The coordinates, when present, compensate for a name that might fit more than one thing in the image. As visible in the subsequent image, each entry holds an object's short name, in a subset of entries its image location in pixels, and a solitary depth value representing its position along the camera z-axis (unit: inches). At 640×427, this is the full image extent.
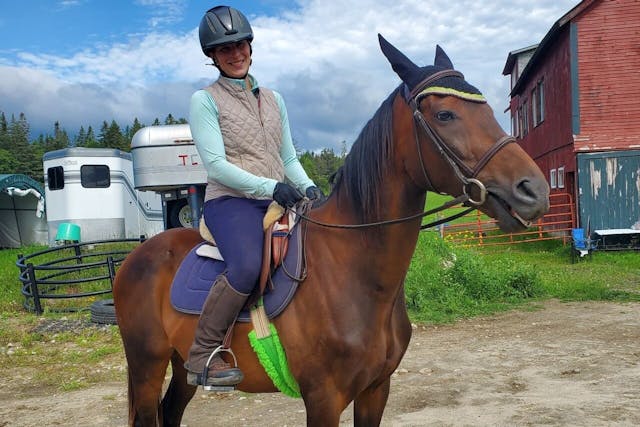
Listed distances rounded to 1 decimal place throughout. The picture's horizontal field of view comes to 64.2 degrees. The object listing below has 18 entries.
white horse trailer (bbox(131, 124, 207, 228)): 418.3
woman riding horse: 106.0
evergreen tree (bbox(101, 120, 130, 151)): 3159.5
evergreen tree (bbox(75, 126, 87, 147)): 3887.8
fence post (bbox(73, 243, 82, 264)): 402.6
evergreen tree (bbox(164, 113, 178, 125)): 3585.1
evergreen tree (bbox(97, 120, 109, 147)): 3235.7
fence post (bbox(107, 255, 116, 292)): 359.3
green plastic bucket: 649.0
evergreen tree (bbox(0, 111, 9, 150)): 3129.4
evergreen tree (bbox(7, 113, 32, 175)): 2773.1
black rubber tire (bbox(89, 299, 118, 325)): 317.4
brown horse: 82.8
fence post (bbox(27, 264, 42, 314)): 357.7
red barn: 592.4
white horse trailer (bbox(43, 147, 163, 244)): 695.1
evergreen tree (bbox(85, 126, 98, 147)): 3350.4
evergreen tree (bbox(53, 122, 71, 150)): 3435.0
